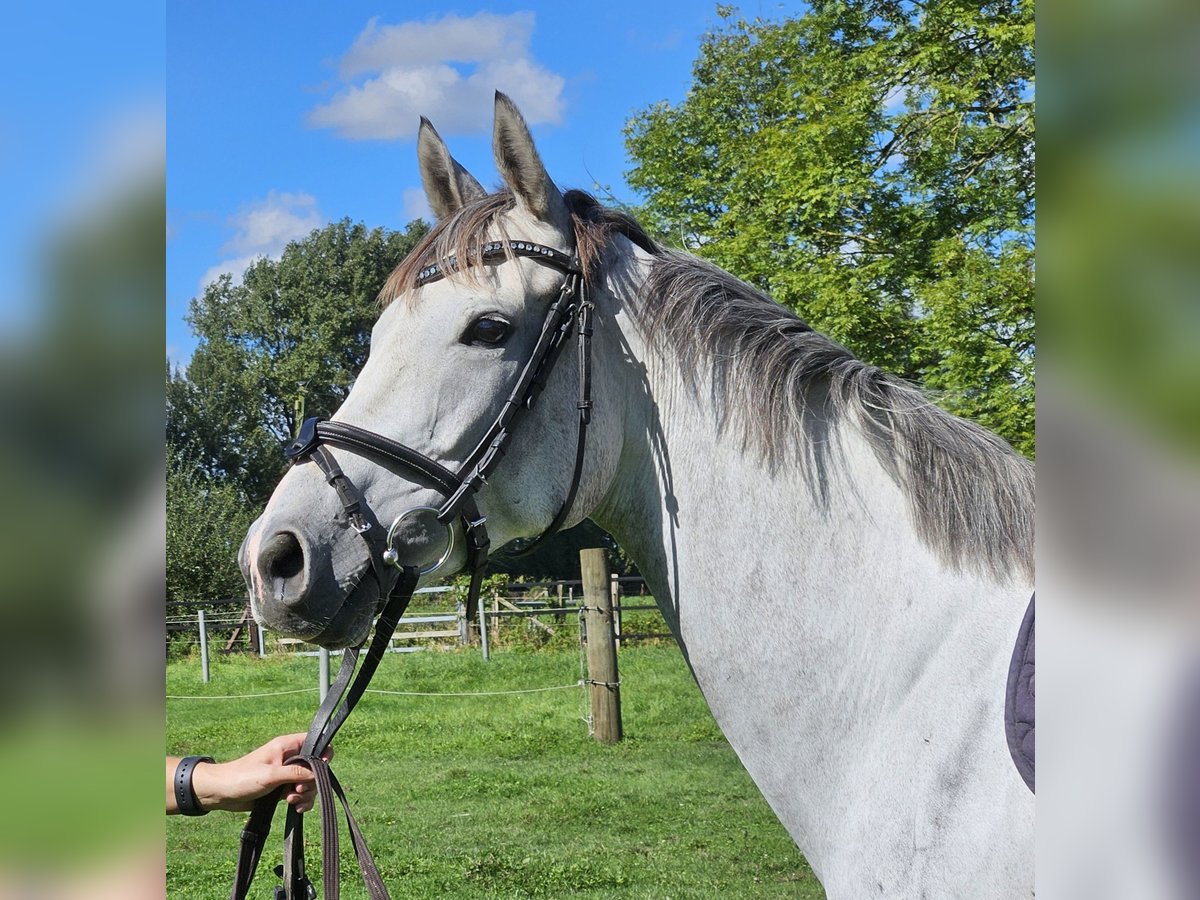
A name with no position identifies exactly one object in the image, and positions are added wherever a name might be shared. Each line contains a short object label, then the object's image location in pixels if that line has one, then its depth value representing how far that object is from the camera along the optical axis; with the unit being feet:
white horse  5.36
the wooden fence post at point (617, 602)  52.43
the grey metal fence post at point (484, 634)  49.34
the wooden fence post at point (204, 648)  45.28
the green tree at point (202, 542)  67.57
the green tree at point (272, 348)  96.89
